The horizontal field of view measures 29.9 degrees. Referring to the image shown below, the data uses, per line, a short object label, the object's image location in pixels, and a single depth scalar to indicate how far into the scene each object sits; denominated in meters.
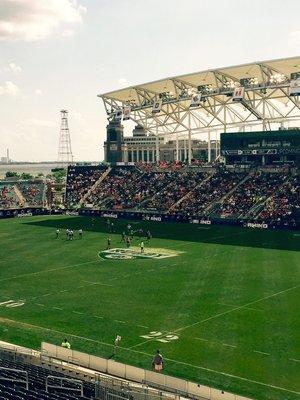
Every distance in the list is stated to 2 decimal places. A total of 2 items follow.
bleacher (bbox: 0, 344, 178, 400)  20.00
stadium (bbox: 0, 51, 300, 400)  24.11
